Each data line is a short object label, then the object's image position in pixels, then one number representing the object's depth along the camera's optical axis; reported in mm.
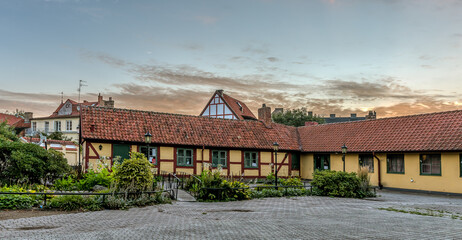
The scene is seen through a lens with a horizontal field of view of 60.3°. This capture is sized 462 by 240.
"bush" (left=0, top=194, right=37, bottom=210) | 12227
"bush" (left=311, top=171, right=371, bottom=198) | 19438
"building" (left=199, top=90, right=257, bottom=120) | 42412
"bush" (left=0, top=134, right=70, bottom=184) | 16328
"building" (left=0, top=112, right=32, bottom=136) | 61438
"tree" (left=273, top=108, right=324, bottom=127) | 56572
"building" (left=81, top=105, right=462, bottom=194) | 22639
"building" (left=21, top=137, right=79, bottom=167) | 34312
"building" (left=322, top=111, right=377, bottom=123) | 68425
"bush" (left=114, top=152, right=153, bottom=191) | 14289
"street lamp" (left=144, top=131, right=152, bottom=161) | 17722
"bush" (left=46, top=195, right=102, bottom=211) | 12531
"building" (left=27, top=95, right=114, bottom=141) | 52719
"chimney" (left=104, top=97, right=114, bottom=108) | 33841
